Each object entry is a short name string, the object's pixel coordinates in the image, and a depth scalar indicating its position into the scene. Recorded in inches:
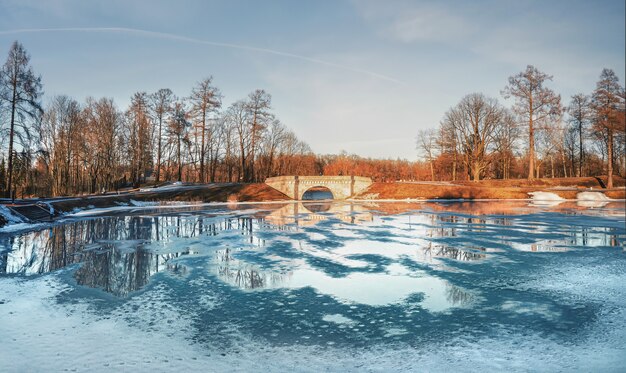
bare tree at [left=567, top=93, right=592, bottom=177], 2117.1
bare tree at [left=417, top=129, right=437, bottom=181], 2714.1
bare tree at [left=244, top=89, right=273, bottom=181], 2058.3
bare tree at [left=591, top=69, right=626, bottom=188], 1552.7
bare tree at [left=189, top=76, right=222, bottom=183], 1891.0
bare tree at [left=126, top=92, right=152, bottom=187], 1849.2
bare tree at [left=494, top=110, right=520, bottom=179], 2230.6
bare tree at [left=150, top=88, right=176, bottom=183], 1950.1
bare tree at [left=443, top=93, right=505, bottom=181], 2059.5
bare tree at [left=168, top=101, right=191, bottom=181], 1927.9
